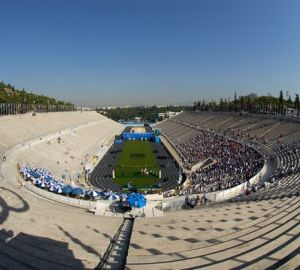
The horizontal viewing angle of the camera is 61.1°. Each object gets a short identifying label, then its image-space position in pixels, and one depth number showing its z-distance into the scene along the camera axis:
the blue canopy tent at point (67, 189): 17.77
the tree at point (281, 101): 61.79
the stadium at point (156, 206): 7.51
